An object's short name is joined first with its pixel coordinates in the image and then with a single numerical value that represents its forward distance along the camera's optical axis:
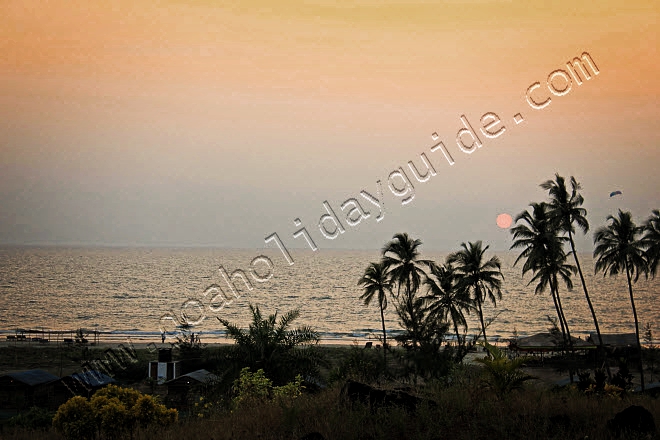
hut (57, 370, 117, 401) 33.91
